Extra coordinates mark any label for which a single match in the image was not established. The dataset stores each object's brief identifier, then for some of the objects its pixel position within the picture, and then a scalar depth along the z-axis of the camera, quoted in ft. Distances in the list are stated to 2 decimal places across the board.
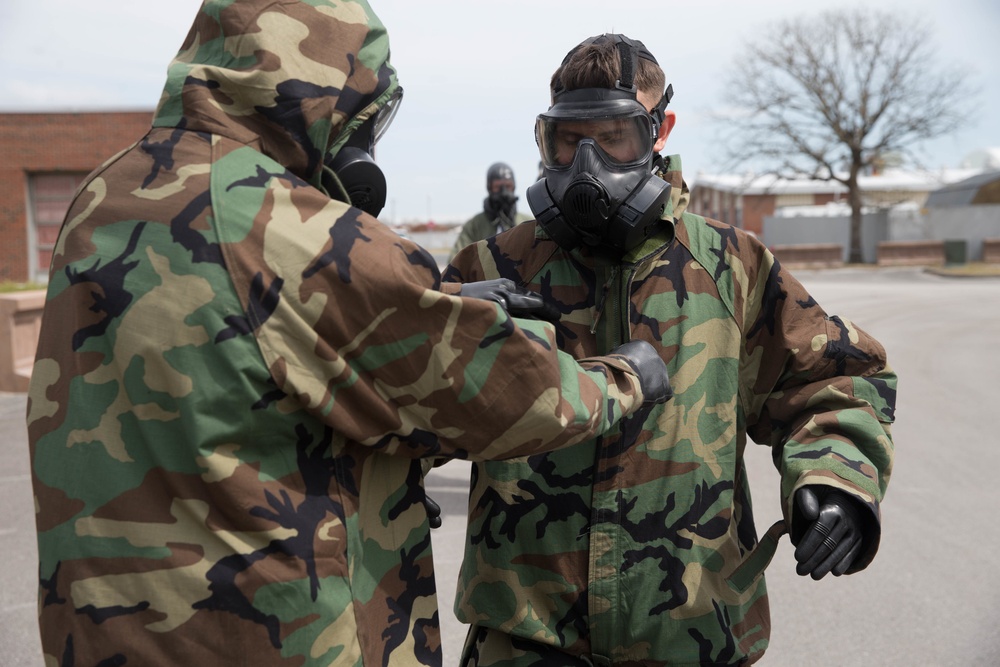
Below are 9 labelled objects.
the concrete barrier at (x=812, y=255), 124.26
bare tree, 137.80
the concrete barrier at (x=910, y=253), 125.08
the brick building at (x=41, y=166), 101.04
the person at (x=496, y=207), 31.91
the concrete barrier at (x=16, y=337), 37.65
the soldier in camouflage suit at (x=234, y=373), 5.44
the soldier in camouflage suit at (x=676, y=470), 7.79
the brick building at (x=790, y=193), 190.29
